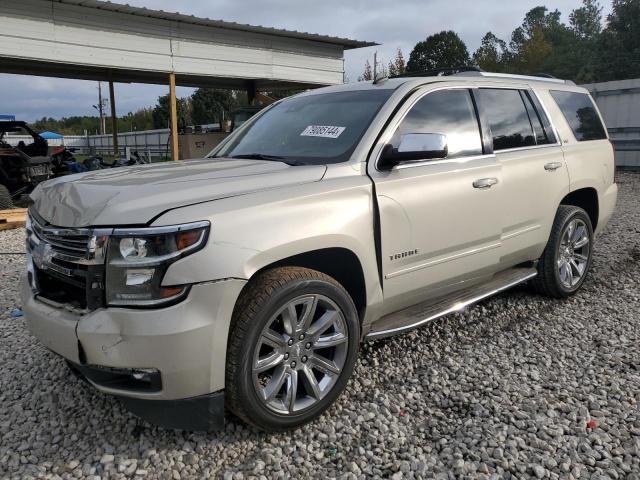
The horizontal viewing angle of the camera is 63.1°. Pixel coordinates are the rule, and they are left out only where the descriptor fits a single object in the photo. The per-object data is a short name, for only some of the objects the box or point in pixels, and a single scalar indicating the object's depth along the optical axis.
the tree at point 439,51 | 43.44
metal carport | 10.41
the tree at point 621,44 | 36.59
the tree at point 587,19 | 60.86
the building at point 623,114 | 13.94
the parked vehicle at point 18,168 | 10.10
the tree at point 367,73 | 33.96
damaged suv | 2.25
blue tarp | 33.65
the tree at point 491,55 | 46.69
